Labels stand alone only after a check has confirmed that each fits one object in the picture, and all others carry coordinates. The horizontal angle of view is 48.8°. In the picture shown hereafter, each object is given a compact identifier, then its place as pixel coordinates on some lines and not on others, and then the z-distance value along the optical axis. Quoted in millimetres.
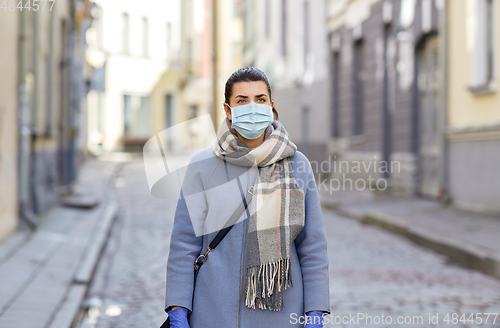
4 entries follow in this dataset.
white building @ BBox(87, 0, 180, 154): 27672
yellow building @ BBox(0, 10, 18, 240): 7250
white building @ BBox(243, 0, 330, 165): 19703
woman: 2203
